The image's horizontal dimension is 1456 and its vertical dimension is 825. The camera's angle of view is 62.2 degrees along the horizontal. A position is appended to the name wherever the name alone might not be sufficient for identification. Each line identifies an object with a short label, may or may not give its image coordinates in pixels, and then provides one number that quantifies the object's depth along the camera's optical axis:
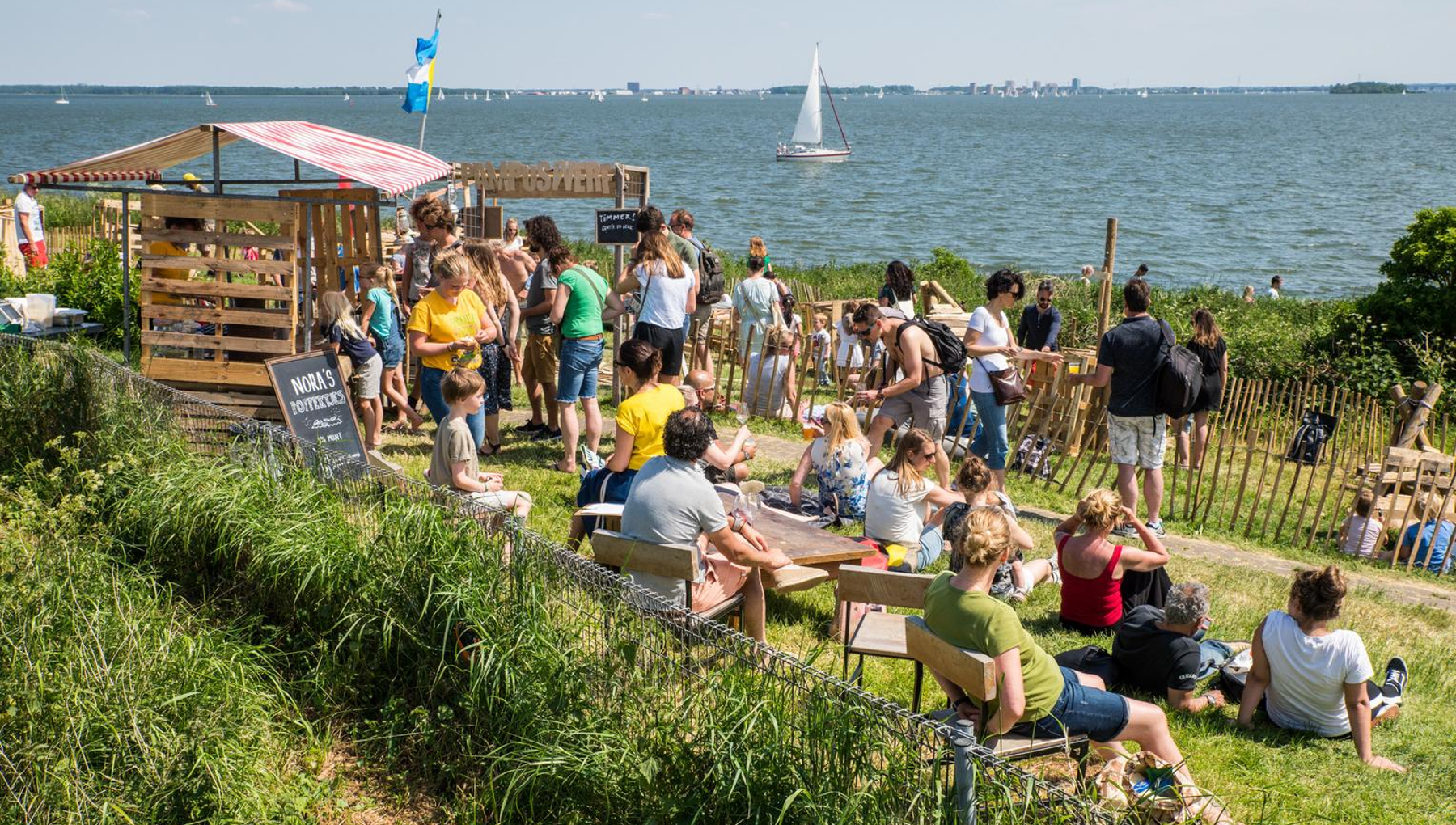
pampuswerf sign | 12.05
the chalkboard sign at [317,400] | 7.78
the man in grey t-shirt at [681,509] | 5.43
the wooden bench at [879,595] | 5.22
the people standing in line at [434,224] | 9.47
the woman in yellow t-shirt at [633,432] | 6.53
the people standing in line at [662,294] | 8.91
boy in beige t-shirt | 6.69
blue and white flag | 14.89
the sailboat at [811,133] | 88.56
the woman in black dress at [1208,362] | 9.76
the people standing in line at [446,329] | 8.19
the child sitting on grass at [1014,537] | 6.68
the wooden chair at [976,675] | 4.36
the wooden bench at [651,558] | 5.25
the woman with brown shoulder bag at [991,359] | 8.80
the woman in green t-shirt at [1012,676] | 4.47
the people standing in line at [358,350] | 9.05
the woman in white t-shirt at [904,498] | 6.75
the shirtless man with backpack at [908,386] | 8.16
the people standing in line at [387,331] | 9.55
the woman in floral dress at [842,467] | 7.80
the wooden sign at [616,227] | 10.33
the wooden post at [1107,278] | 11.23
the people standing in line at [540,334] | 9.48
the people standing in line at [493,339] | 9.16
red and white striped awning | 8.82
